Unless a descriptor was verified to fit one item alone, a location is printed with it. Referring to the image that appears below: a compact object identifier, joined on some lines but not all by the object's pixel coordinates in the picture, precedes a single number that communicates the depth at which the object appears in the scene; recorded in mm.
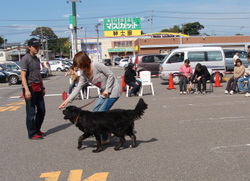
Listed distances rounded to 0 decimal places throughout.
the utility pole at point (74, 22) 32688
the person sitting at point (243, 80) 11787
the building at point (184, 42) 55812
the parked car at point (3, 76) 22952
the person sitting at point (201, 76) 12641
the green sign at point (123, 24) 72625
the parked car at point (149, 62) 21734
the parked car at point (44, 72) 28347
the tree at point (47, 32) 111500
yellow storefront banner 75062
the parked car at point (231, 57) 22898
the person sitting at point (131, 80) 12602
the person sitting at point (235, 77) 12141
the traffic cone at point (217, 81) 15173
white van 16766
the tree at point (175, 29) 111500
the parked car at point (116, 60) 60731
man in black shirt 5975
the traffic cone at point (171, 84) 14703
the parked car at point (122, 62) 43688
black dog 5188
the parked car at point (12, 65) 26766
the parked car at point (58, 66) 43469
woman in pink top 12704
